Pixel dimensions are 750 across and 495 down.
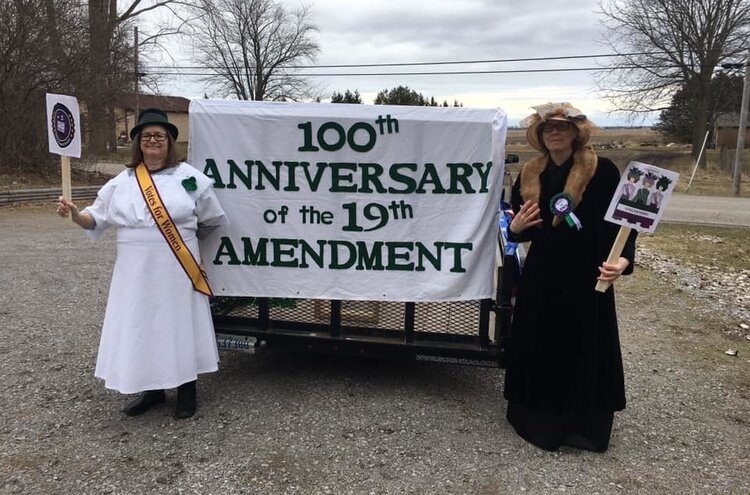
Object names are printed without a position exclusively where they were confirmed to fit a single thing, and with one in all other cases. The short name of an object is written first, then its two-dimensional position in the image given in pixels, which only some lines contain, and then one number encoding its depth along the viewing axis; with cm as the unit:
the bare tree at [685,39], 2822
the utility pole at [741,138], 2061
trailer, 351
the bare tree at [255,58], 4509
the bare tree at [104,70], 1748
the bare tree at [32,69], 1485
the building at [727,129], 4541
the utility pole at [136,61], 2047
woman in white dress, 320
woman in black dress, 299
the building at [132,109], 2059
